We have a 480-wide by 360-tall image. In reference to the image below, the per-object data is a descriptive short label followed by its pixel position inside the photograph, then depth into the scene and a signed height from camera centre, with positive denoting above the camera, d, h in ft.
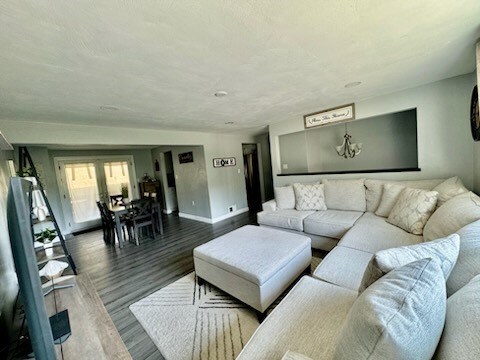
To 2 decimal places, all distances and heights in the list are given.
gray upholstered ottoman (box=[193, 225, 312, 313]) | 5.87 -3.17
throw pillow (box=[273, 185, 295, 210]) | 12.00 -2.19
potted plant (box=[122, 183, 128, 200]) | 20.34 -1.46
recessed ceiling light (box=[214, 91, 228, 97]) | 7.69 +2.93
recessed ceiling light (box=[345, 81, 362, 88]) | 8.20 +2.95
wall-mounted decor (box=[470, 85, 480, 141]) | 7.18 +0.94
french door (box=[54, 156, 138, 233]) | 17.53 -0.33
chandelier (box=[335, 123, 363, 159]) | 12.34 +0.42
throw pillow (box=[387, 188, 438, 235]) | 6.97 -2.26
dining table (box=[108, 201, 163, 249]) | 12.51 -2.38
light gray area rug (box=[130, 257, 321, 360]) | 5.20 -4.61
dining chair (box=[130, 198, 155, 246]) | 13.12 -2.53
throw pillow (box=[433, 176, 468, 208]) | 6.86 -1.62
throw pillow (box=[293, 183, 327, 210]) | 11.21 -2.20
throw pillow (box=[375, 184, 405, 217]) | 8.80 -2.12
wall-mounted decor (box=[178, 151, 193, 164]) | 17.72 +1.32
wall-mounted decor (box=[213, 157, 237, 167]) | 17.25 +0.53
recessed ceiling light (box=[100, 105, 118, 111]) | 8.16 +3.01
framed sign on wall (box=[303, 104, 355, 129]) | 11.52 +2.51
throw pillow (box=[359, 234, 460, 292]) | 3.10 -1.75
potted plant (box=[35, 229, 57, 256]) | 7.75 -2.06
